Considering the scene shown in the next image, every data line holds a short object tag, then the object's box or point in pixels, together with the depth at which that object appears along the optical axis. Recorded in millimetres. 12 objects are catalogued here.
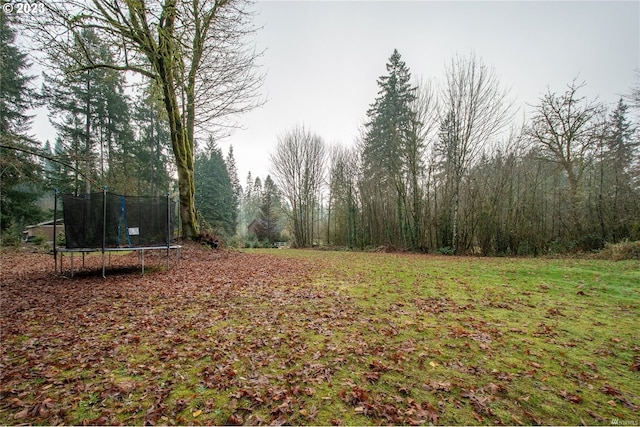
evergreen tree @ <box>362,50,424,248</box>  14578
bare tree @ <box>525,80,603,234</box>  11922
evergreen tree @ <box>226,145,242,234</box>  39094
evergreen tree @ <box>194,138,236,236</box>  26656
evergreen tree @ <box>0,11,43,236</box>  13812
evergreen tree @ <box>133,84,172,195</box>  22703
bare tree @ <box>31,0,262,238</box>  5852
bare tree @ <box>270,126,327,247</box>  21656
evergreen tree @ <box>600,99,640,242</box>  10172
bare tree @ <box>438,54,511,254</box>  12414
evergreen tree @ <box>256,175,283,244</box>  23188
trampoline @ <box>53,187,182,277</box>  5898
